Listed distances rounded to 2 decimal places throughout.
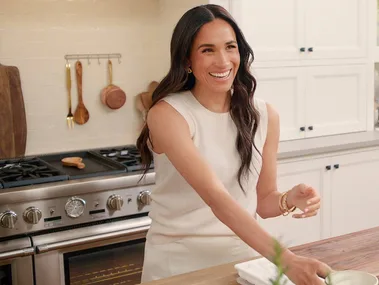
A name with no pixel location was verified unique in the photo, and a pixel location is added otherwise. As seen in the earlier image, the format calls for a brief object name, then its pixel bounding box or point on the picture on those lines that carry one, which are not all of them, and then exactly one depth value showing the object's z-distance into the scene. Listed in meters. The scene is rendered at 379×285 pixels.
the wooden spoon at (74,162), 2.60
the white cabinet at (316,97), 3.08
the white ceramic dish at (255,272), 1.32
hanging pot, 3.07
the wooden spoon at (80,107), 3.01
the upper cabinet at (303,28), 2.95
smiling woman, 1.67
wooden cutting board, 2.78
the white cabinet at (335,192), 2.99
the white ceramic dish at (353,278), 1.20
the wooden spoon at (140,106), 3.16
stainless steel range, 2.23
